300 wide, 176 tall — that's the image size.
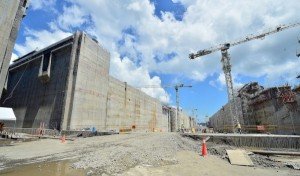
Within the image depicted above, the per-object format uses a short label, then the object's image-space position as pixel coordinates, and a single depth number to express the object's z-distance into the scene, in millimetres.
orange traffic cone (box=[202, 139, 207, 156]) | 6766
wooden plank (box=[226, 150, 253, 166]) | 5699
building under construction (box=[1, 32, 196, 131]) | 20626
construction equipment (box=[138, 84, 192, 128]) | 57371
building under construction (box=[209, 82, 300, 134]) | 19424
